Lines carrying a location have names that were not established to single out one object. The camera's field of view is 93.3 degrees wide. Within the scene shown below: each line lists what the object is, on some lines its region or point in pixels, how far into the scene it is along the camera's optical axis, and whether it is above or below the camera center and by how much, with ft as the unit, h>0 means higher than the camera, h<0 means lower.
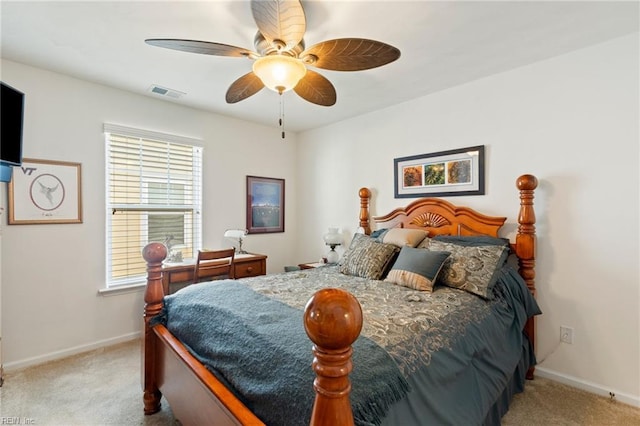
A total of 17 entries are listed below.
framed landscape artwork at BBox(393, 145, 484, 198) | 8.86 +1.18
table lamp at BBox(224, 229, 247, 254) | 11.57 -0.93
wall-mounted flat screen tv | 6.26 +1.85
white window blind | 9.69 +0.46
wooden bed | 2.43 -1.36
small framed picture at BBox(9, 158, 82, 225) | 7.96 +0.50
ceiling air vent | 9.45 +3.84
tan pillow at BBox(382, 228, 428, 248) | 8.60 -0.77
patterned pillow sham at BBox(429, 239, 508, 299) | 6.61 -1.32
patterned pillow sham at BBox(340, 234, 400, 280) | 8.02 -1.34
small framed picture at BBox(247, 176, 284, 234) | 12.98 +0.26
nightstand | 11.99 -2.21
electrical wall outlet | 7.34 -3.04
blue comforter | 3.43 -1.96
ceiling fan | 4.76 +2.93
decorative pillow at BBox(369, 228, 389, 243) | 9.46 -0.77
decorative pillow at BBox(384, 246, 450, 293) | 6.81 -1.37
